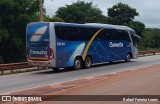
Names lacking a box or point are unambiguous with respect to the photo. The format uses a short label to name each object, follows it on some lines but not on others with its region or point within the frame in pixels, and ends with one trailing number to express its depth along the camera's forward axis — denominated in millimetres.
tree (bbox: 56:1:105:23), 78250
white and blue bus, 24797
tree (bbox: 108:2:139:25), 76250
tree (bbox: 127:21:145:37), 73312
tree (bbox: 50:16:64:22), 55444
